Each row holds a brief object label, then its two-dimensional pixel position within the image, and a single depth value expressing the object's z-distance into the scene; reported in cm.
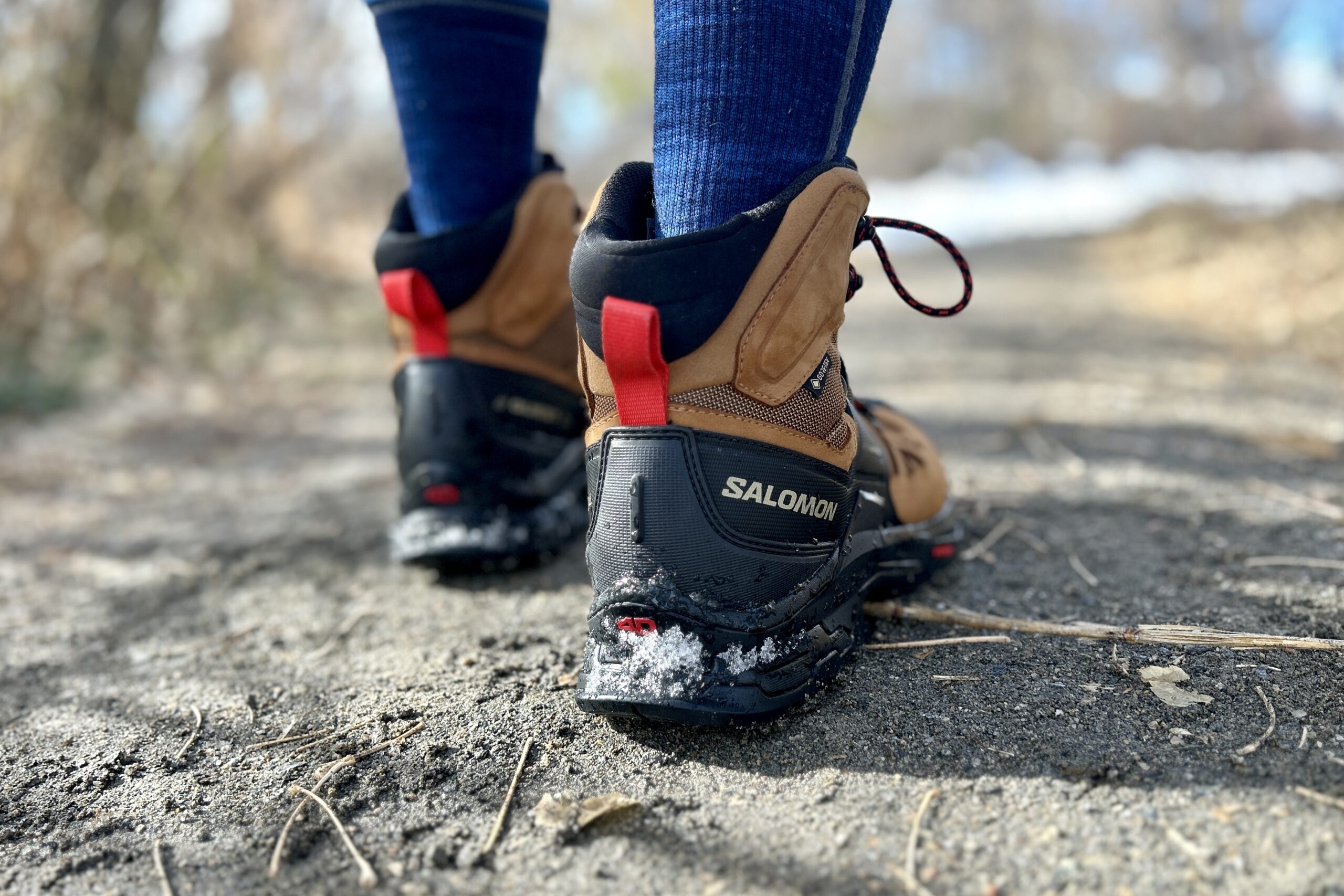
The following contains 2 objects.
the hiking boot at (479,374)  63
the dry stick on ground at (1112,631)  50
